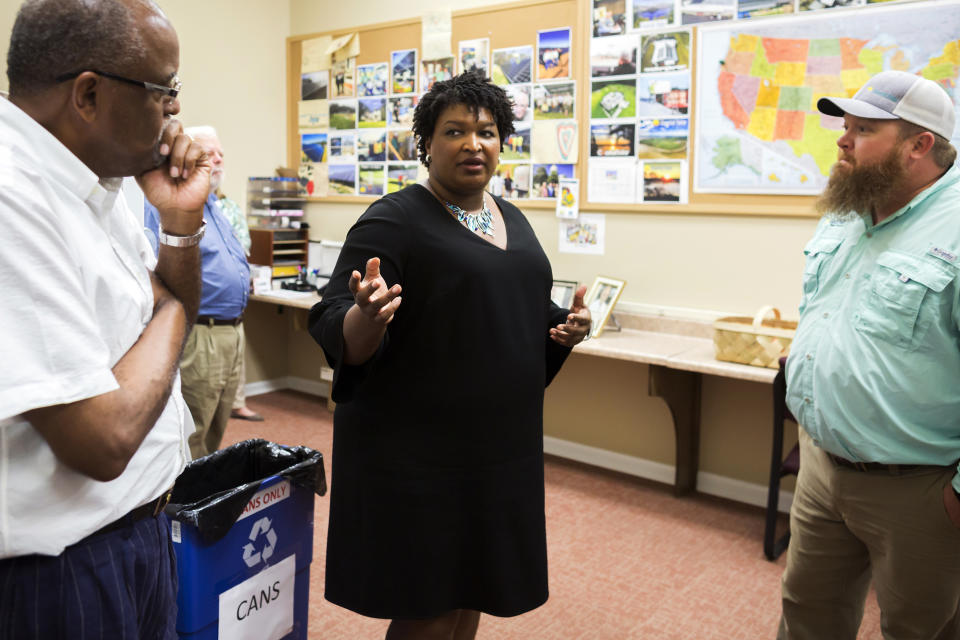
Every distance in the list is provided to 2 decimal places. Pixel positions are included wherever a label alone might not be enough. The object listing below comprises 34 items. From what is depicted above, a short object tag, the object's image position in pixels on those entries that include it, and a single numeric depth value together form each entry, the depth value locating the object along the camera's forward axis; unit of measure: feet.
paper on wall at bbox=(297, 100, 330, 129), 16.70
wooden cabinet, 16.42
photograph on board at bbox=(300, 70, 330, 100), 16.62
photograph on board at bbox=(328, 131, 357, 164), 16.20
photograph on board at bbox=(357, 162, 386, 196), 15.83
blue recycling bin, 5.78
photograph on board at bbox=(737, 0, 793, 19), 10.64
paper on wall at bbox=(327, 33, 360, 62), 15.87
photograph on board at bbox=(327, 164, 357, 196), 16.29
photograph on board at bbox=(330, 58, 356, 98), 16.06
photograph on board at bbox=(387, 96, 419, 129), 15.16
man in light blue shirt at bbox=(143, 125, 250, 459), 10.21
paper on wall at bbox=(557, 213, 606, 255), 12.80
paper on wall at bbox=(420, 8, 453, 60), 14.26
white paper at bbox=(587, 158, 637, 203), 12.28
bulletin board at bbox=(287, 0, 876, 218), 11.20
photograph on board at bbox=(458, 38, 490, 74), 13.79
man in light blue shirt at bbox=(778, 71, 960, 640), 5.41
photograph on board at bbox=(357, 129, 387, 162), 15.70
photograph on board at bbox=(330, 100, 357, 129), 16.12
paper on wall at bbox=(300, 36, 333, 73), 16.48
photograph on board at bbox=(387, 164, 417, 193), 15.31
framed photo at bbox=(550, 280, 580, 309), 12.76
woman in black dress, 4.98
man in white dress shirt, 2.67
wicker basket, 9.75
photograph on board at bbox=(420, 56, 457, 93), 14.30
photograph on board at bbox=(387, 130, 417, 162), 15.25
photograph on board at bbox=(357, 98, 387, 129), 15.62
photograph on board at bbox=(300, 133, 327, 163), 16.80
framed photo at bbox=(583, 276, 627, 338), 11.99
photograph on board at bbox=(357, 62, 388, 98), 15.51
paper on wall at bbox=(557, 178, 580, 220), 12.90
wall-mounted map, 9.68
